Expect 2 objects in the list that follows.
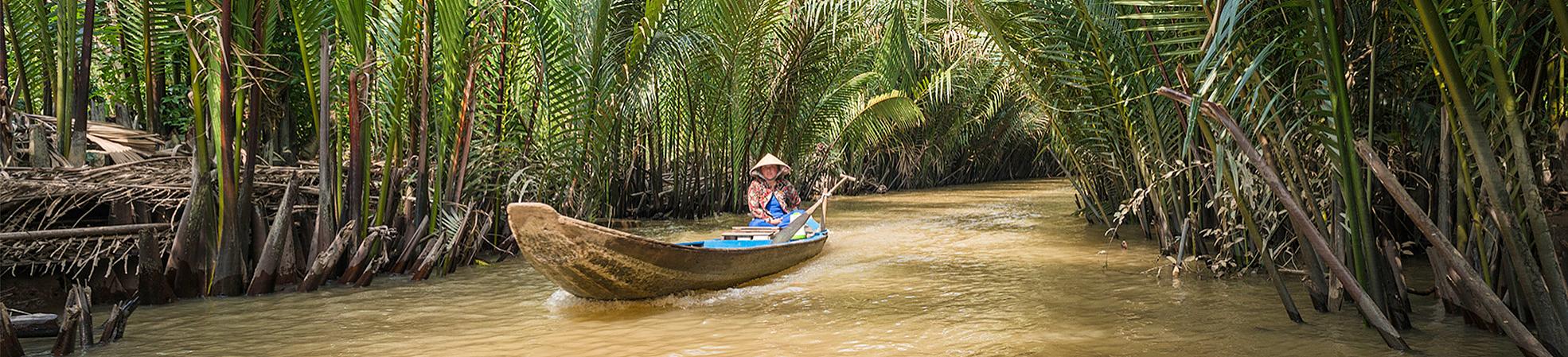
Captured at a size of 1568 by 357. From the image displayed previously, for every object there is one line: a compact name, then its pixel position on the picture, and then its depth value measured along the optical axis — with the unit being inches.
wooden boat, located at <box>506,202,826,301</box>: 233.9
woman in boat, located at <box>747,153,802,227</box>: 394.6
